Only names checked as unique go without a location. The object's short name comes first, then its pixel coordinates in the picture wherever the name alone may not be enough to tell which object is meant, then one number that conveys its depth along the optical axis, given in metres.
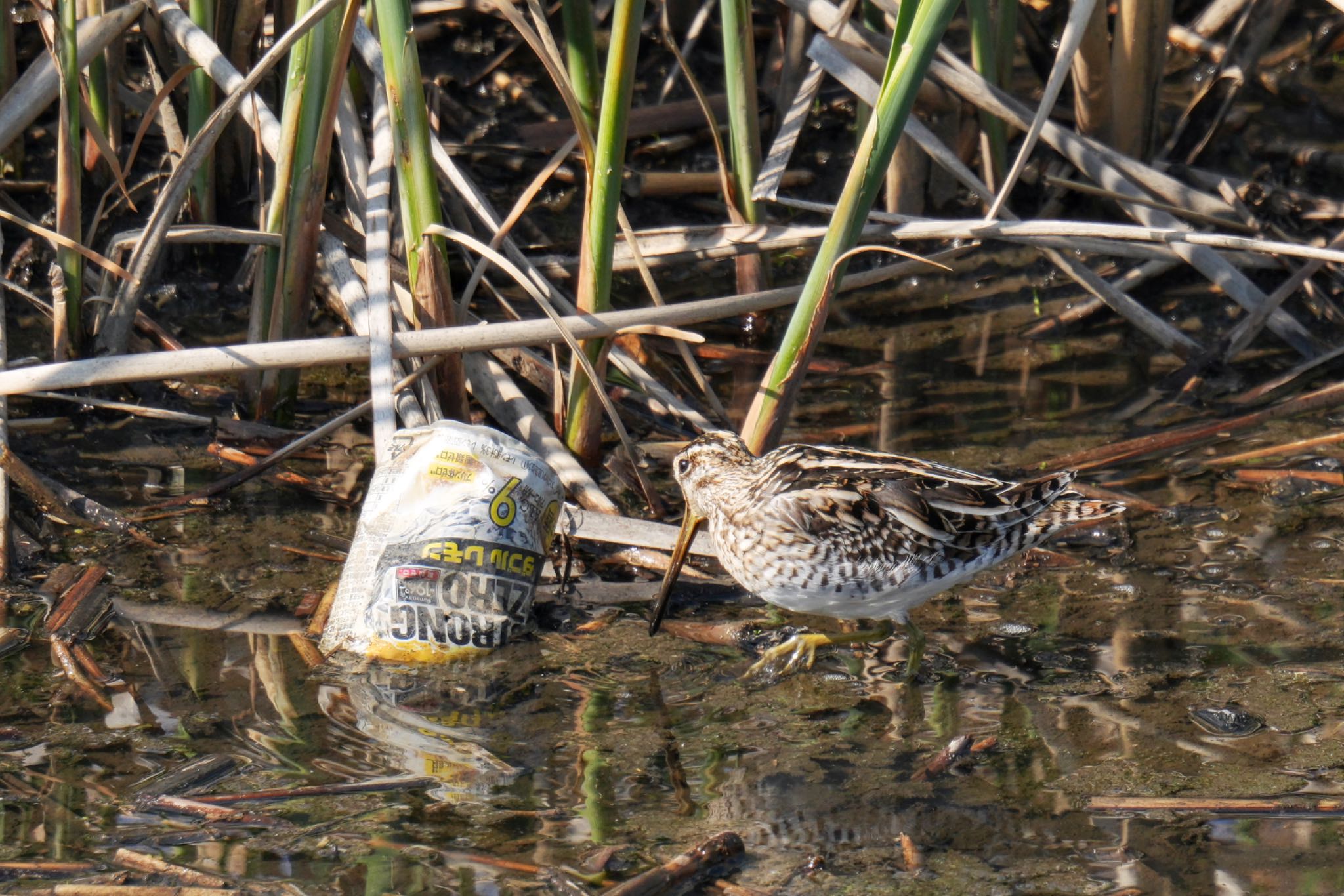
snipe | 7.73
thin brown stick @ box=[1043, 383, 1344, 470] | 9.87
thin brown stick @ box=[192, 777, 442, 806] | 6.25
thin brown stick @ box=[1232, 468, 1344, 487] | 9.51
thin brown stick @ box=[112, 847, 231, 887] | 5.65
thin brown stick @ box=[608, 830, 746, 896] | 5.63
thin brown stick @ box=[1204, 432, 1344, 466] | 9.86
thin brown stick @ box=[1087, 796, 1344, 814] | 6.30
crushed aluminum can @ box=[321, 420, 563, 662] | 7.51
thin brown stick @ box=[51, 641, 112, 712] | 7.16
